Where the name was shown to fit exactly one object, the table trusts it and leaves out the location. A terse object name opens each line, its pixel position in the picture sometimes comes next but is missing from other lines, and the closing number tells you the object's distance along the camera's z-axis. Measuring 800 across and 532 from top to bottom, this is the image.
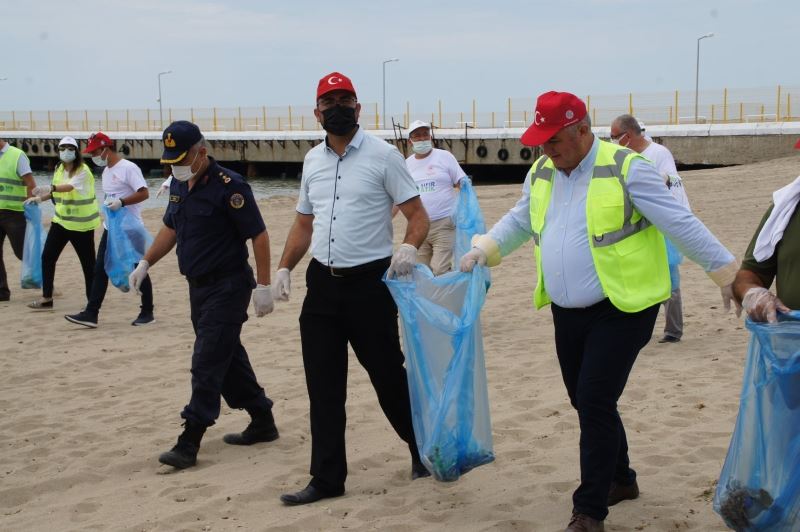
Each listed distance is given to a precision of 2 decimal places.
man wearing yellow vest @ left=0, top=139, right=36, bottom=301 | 9.98
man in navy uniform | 4.89
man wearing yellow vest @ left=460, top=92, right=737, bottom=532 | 3.67
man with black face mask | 4.36
